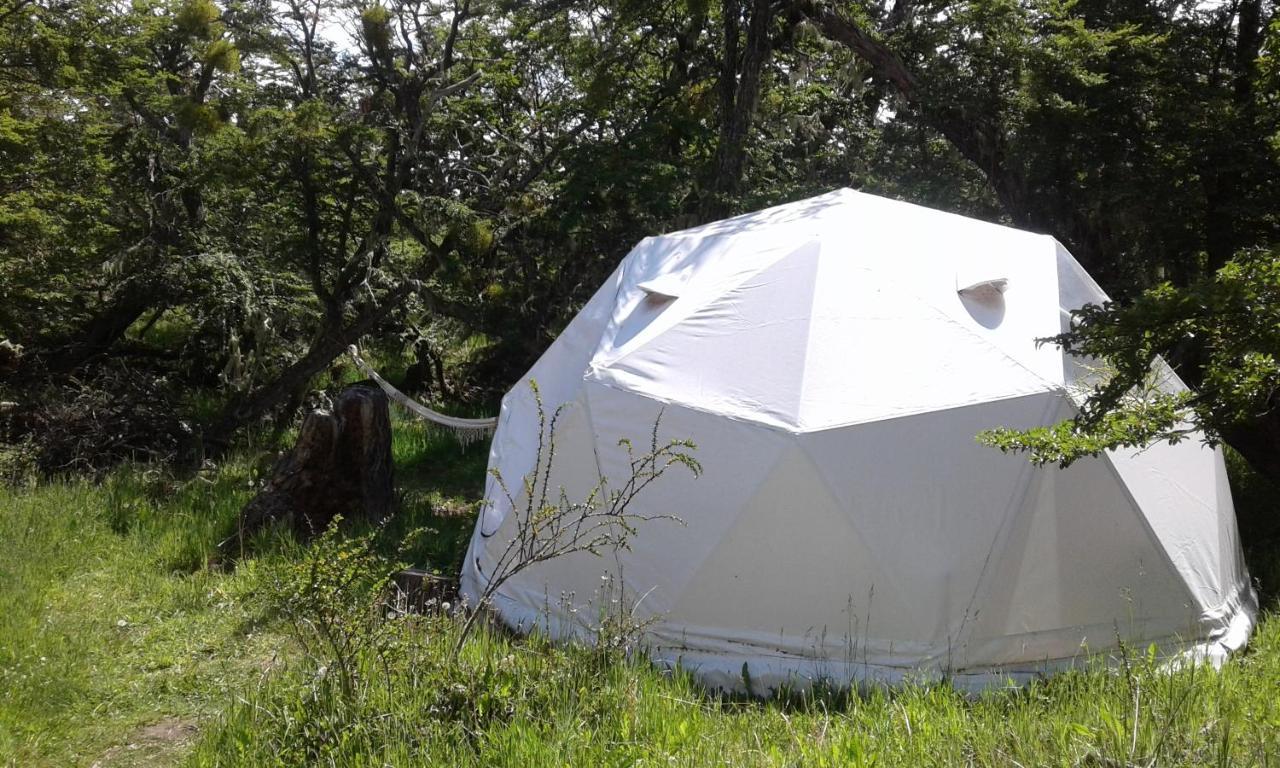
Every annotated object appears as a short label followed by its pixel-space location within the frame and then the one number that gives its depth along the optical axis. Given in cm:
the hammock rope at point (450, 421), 812
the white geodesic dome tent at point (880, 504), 470
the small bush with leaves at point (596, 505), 472
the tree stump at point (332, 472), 706
